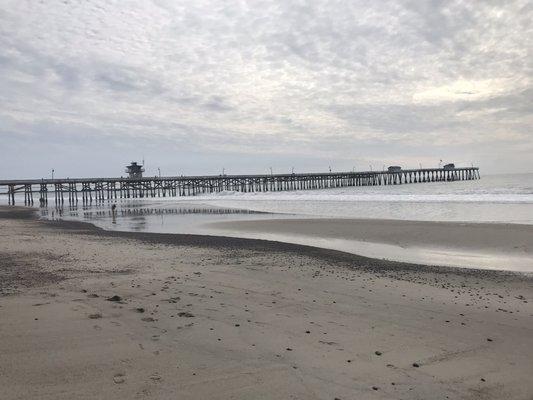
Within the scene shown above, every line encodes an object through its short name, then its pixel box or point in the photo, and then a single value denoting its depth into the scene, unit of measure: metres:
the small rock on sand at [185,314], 5.01
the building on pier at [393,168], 136.65
